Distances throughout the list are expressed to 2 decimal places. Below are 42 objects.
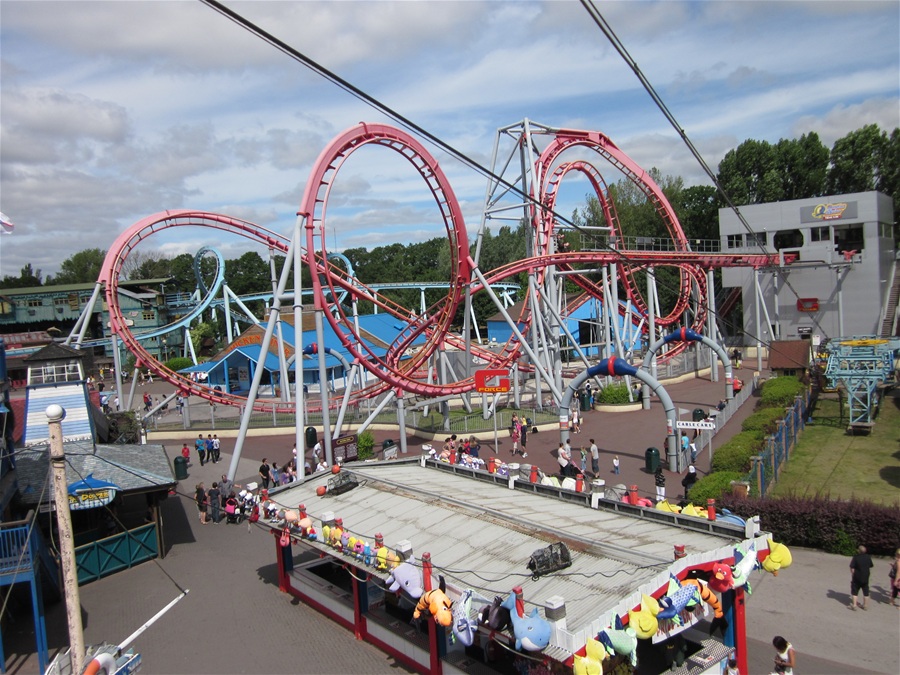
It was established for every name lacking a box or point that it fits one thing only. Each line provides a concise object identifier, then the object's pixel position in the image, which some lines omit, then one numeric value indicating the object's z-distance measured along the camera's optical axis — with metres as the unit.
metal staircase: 41.31
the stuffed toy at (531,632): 6.62
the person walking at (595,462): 19.17
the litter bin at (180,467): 21.72
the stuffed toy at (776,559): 8.23
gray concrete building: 41.06
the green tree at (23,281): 86.56
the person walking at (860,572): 10.82
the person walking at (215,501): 17.73
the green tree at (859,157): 51.56
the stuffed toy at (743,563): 8.03
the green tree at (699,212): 57.54
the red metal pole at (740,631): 8.54
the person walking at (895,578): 10.99
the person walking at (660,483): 16.11
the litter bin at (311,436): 21.53
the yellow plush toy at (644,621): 6.79
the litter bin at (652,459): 18.89
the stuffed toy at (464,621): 7.42
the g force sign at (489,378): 22.02
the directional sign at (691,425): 17.84
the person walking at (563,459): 17.95
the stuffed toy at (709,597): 7.57
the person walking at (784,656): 8.19
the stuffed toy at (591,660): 6.38
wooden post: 7.13
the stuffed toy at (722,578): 7.73
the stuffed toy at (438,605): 7.71
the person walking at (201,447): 24.21
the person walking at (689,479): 16.41
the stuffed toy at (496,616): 7.16
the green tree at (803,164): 53.56
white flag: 9.96
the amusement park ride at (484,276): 19.22
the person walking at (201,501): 17.70
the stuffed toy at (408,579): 8.45
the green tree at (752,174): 53.41
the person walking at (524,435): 23.21
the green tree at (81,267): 99.19
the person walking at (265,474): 19.09
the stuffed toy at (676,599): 7.16
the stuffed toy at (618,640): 6.70
